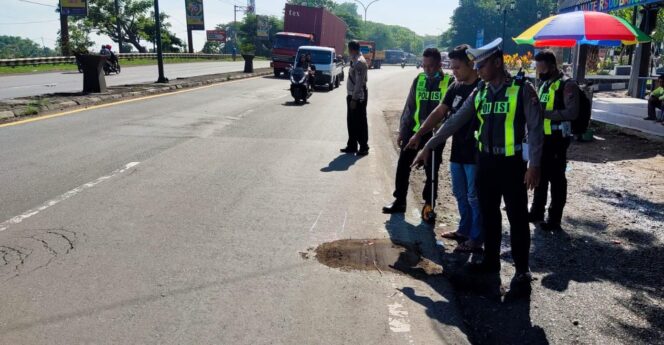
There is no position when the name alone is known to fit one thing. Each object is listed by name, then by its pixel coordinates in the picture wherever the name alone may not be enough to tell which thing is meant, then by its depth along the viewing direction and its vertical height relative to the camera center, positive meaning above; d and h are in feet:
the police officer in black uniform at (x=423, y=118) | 18.45 -1.85
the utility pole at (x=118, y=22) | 226.75 +15.51
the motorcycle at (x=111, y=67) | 90.07 -1.27
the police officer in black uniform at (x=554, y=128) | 17.56 -2.02
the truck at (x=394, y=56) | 287.48 +3.42
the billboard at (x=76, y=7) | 151.64 +14.06
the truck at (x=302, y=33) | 99.76 +6.01
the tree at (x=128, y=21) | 234.38 +15.99
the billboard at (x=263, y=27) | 278.13 +17.02
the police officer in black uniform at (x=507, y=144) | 12.71 -1.83
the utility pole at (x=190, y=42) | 209.15 +6.74
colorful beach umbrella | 27.43 +1.80
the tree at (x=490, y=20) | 292.61 +23.96
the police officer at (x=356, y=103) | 28.25 -2.10
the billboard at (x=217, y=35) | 323.78 +14.60
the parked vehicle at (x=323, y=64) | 78.54 -0.29
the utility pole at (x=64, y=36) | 128.98 +5.30
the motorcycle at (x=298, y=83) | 55.16 -2.10
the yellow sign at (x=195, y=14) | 222.07 +18.20
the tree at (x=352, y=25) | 385.87 +26.70
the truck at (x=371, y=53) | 178.26 +2.99
